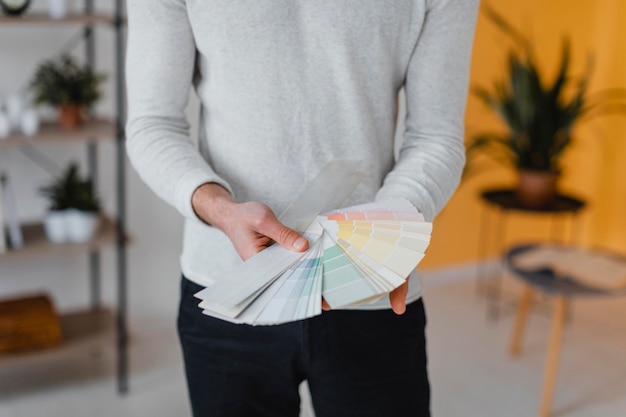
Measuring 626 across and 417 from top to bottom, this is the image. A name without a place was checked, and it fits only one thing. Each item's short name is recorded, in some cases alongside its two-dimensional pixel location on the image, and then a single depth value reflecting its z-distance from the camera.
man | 1.05
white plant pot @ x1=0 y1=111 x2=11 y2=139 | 2.30
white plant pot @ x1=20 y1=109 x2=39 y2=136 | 2.34
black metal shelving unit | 2.35
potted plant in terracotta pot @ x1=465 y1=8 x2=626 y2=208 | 3.00
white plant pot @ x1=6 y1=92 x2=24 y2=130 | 2.36
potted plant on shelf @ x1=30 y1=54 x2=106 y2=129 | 2.42
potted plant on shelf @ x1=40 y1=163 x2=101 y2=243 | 2.46
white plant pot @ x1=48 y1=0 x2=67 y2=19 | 2.34
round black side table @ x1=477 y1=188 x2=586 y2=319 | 3.05
